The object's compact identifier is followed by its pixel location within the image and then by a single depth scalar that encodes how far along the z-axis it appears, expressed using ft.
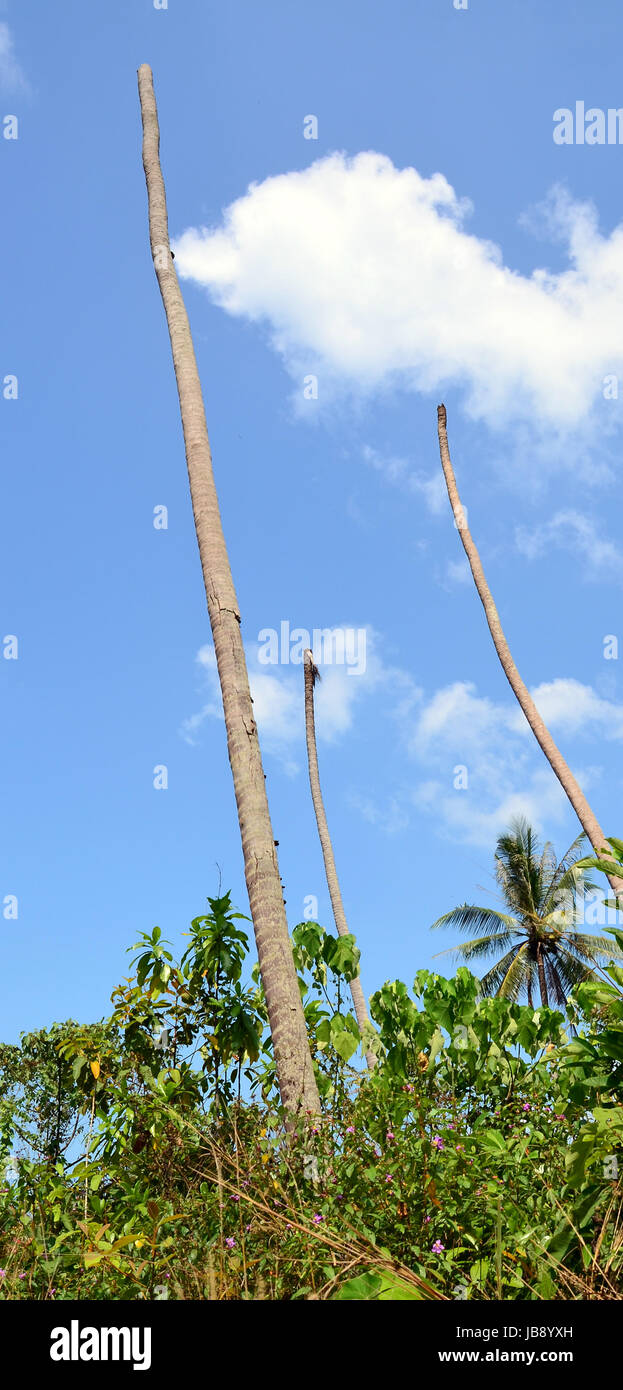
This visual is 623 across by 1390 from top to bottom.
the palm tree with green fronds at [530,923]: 95.96
